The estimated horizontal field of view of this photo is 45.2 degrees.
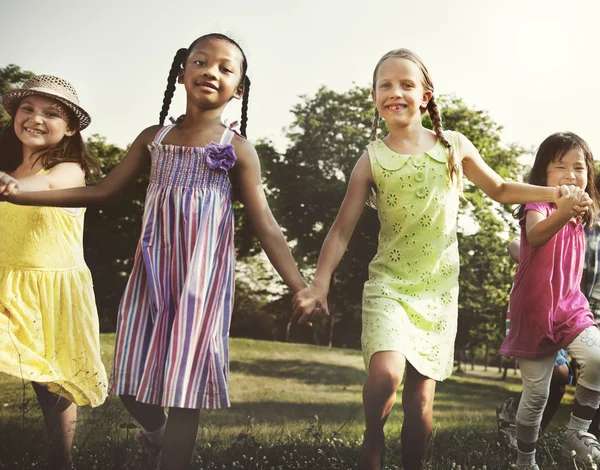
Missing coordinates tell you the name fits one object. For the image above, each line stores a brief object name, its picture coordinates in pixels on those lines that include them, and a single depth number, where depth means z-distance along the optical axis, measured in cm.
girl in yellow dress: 336
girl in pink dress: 367
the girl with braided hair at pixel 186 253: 275
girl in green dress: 300
